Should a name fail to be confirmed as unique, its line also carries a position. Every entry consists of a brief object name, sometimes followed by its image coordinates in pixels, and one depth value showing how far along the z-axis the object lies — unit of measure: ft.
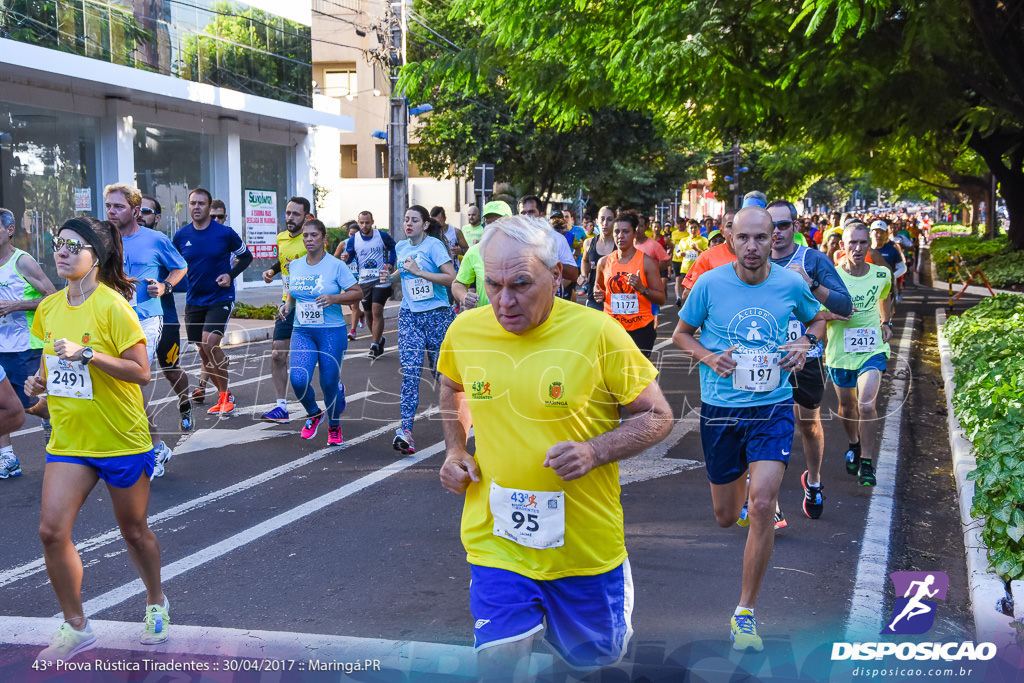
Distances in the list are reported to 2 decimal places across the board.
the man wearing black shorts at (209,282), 30.60
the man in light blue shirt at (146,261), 23.67
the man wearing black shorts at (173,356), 28.27
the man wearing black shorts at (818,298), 19.86
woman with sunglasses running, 13.05
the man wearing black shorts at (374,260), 44.24
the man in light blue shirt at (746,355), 15.55
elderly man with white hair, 9.64
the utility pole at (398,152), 70.95
